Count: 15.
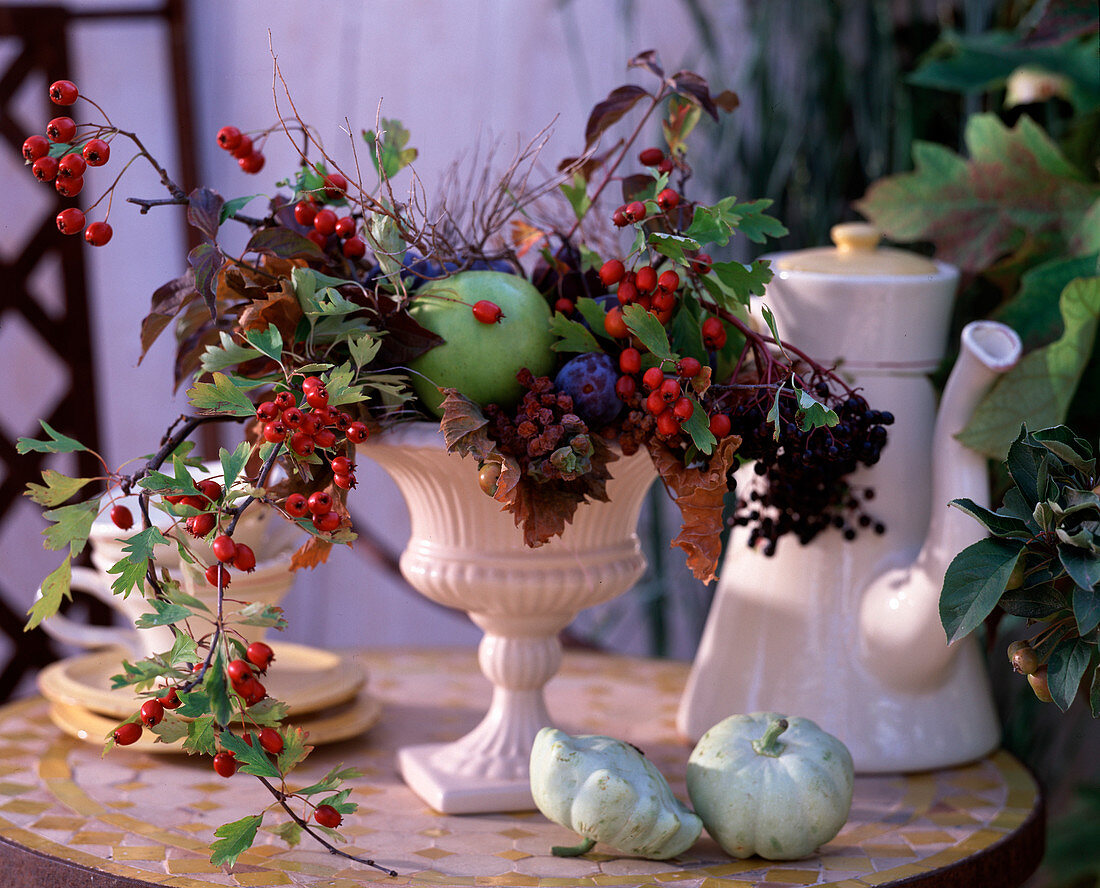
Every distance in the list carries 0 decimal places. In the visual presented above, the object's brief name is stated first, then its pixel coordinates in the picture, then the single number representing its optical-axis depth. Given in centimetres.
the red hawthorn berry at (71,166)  148
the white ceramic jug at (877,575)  168
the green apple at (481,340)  153
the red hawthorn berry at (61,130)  148
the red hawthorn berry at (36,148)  149
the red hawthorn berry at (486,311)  152
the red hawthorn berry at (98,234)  150
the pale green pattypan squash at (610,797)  150
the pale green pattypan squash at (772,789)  152
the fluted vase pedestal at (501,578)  160
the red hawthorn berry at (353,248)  158
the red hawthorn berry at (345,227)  157
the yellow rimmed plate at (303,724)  171
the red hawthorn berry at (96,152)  148
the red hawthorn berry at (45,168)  148
